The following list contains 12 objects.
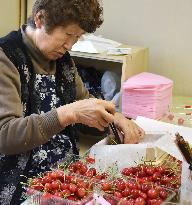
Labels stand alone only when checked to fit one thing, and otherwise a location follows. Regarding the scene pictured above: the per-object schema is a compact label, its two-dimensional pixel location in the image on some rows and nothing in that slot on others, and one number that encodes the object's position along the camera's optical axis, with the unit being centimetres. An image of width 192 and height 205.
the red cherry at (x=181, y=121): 242
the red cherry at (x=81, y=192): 146
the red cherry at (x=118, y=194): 147
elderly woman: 176
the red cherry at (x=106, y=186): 150
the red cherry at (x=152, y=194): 149
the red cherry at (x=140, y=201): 146
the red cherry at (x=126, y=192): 149
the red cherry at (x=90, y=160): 174
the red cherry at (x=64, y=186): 148
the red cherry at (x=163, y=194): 152
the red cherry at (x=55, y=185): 149
